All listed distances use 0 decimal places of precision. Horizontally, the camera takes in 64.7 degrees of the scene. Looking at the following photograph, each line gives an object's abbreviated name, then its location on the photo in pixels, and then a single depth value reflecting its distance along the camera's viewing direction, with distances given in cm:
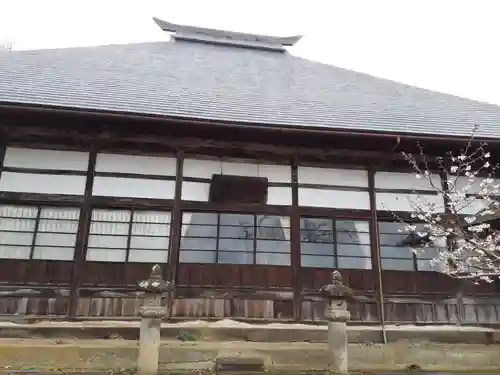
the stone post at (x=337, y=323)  577
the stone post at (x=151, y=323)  543
